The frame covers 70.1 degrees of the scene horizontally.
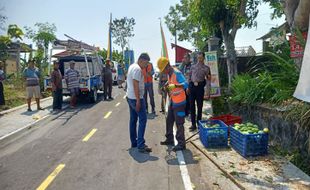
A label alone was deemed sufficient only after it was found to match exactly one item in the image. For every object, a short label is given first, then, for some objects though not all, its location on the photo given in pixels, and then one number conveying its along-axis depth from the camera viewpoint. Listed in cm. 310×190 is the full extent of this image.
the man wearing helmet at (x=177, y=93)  473
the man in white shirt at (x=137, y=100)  468
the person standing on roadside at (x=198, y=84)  586
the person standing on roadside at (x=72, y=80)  933
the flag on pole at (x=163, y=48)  753
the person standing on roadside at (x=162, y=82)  625
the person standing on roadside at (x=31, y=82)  862
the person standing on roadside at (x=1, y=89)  836
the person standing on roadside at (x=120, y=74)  1785
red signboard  458
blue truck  990
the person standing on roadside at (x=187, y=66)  708
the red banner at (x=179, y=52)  1366
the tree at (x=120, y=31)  4998
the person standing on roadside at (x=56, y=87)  898
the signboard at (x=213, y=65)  696
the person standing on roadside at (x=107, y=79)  1123
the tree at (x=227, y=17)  837
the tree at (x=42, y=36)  2213
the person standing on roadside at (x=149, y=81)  792
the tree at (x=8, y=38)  1778
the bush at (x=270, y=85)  468
